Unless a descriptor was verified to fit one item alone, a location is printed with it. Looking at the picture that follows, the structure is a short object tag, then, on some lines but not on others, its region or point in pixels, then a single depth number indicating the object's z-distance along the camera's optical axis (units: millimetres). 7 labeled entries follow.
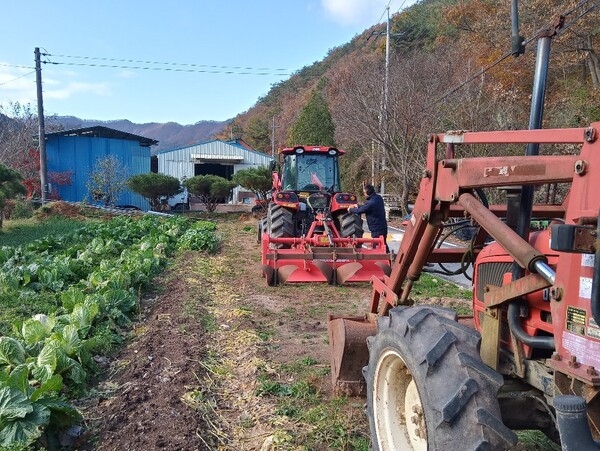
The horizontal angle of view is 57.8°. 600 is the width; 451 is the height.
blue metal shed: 28344
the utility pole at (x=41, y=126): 23594
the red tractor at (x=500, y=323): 2152
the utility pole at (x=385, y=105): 18531
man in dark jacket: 9891
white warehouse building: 35250
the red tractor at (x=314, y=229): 8961
